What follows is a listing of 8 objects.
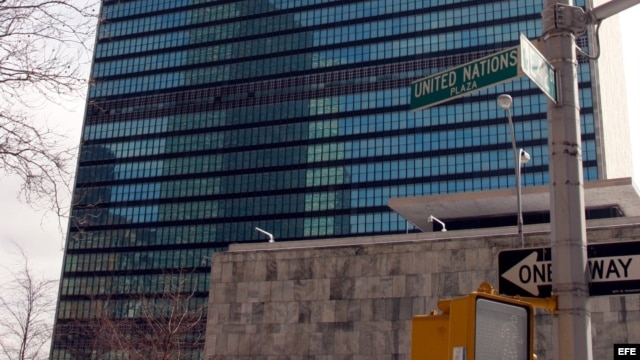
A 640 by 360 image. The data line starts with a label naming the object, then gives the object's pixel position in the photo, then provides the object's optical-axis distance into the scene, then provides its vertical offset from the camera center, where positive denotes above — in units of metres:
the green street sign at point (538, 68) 6.62 +2.64
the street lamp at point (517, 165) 23.69 +7.29
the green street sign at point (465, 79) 6.83 +2.66
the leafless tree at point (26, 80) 9.61 +3.36
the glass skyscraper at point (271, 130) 109.44 +35.87
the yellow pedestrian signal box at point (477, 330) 4.75 +0.32
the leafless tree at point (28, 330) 33.59 +1.40
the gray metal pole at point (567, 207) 6.24 +1.46
